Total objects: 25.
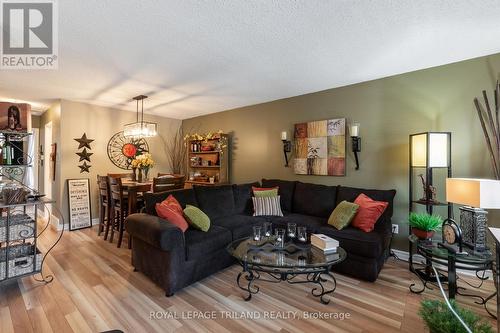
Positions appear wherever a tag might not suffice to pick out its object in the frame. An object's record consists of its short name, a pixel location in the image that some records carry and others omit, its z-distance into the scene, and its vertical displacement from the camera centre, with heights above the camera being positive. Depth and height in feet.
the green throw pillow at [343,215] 9.31 -2.02
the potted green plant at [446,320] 3.70 -2.56
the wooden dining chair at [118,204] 11.60 -2.05
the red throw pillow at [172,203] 9.09 -1.52
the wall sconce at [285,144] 13.83 +1.28
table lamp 5.95 -0.94
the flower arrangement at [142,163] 13.63 +0.10
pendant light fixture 12.98 +2.01
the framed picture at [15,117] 7.69 +1.59
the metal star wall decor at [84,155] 15.20 +0.63
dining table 11.76 -1.31
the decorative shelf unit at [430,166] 8.48 +0.00
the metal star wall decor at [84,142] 15.11 +1.49
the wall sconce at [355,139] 11.05 +1.29
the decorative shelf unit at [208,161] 16.67 +0.31
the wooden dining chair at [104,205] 12.71 -2.28
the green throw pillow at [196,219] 8.91 -2.08
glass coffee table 6.62 -2.77
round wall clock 16.70 +1.15
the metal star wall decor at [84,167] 15.28 -0.16
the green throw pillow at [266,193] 12.26 -1.48
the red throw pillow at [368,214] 9.10 -1.94
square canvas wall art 12.03 +0.98
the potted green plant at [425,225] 7.58 -1.95
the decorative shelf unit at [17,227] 7.55 -2.13
